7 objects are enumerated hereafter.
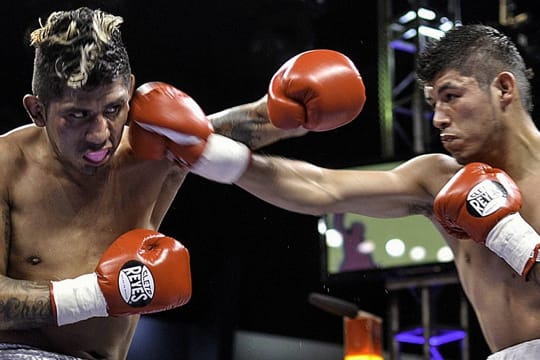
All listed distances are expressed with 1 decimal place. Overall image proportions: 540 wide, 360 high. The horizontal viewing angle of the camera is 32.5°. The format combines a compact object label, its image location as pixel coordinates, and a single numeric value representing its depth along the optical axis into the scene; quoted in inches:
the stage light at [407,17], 207.8
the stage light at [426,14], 205.2
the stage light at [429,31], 205.3
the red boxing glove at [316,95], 89.4
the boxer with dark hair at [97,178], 79.6
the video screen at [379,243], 194.5
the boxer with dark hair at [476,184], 83.7
